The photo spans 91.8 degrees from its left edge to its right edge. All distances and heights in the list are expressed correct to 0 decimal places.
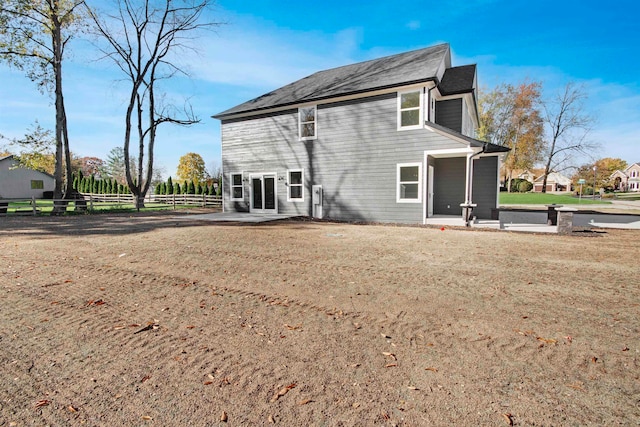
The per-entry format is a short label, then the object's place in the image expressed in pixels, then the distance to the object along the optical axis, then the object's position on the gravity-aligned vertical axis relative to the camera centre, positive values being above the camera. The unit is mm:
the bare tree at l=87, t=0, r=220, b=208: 21494 +8474
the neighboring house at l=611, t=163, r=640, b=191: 75438 +4346
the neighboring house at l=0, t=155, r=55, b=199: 36109 +1811
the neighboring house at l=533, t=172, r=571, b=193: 72738 +2788
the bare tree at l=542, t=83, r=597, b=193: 37000 +8632
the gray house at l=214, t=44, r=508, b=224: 12234 +2168
